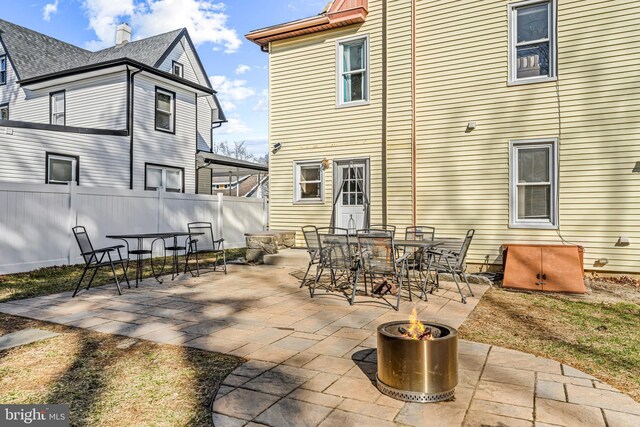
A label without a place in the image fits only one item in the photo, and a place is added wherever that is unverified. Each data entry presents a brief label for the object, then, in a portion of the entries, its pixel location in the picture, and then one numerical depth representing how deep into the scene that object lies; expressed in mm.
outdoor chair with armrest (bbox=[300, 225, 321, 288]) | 6359
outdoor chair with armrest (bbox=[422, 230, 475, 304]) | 5555
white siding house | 11219
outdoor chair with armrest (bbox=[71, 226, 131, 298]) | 5746
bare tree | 60875
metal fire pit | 2553
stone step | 8555
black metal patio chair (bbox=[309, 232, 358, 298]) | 5586
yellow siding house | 6977
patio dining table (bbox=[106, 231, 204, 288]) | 6331
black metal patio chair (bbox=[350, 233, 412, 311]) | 5188
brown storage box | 6207
